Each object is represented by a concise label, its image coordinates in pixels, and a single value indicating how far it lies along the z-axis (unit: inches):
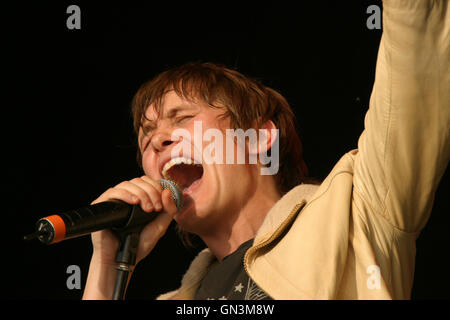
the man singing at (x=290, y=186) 83.4
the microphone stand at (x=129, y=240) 86.5
